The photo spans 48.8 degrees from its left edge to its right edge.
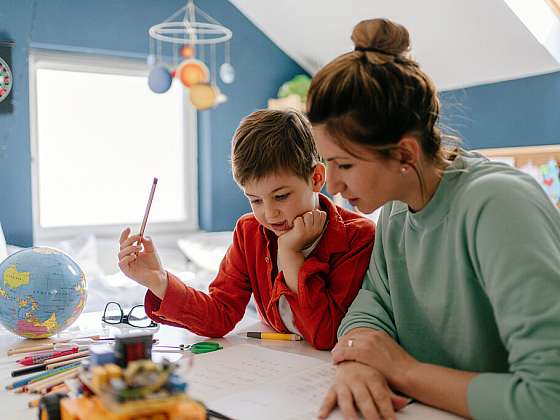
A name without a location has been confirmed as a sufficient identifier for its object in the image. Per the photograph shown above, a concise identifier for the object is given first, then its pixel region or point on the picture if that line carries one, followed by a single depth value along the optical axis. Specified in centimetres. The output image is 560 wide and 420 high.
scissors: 115
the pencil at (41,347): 116
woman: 75
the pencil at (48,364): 102
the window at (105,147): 362
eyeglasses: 135
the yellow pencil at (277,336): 123
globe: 121
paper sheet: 83
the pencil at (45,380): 94
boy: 119
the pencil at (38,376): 95
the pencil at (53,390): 86
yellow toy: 58
